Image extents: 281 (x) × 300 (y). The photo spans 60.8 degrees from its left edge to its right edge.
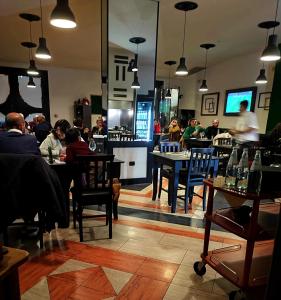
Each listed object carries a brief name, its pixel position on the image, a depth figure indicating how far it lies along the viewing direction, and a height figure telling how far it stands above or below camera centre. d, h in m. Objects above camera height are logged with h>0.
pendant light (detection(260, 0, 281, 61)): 3.80 +1.04
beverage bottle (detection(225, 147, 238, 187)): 1.73 -0.41
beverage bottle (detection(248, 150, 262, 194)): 1.52 -0.40
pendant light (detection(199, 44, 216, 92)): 6.05 +1.74
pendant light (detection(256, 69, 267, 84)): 5.50 +0.89
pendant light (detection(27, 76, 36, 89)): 7.26 +0.76
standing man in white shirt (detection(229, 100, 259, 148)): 4.01 -0.19
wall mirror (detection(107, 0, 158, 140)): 3.89 +0.81
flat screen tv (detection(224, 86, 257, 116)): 6.57 +0.52
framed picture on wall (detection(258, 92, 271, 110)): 6.11 +0.44
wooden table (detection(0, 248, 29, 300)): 0.77 -0.55
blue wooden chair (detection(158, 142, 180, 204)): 3.91 -0.55
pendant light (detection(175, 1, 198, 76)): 3.83 +1.76
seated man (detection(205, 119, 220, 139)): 6.91 -0.45
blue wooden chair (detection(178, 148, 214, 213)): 3.17 -0.74
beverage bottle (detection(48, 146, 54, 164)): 2.66 -0.52
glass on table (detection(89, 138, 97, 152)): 3.32 -0.47
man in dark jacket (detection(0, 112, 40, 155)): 2.28 -0.30
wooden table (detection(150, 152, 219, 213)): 3.12 -0.67
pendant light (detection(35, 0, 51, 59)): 4.00 +0.97
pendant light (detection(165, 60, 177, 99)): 7.84 +1.15
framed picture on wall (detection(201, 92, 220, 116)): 8.05 +0.38
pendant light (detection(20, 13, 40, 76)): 4.44 +1.66
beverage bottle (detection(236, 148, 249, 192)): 1.63 -0.40
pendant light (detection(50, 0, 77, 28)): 2.44 +0.97
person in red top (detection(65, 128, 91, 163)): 2.59 -0.38
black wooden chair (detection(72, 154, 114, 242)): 2.36 -0.75
